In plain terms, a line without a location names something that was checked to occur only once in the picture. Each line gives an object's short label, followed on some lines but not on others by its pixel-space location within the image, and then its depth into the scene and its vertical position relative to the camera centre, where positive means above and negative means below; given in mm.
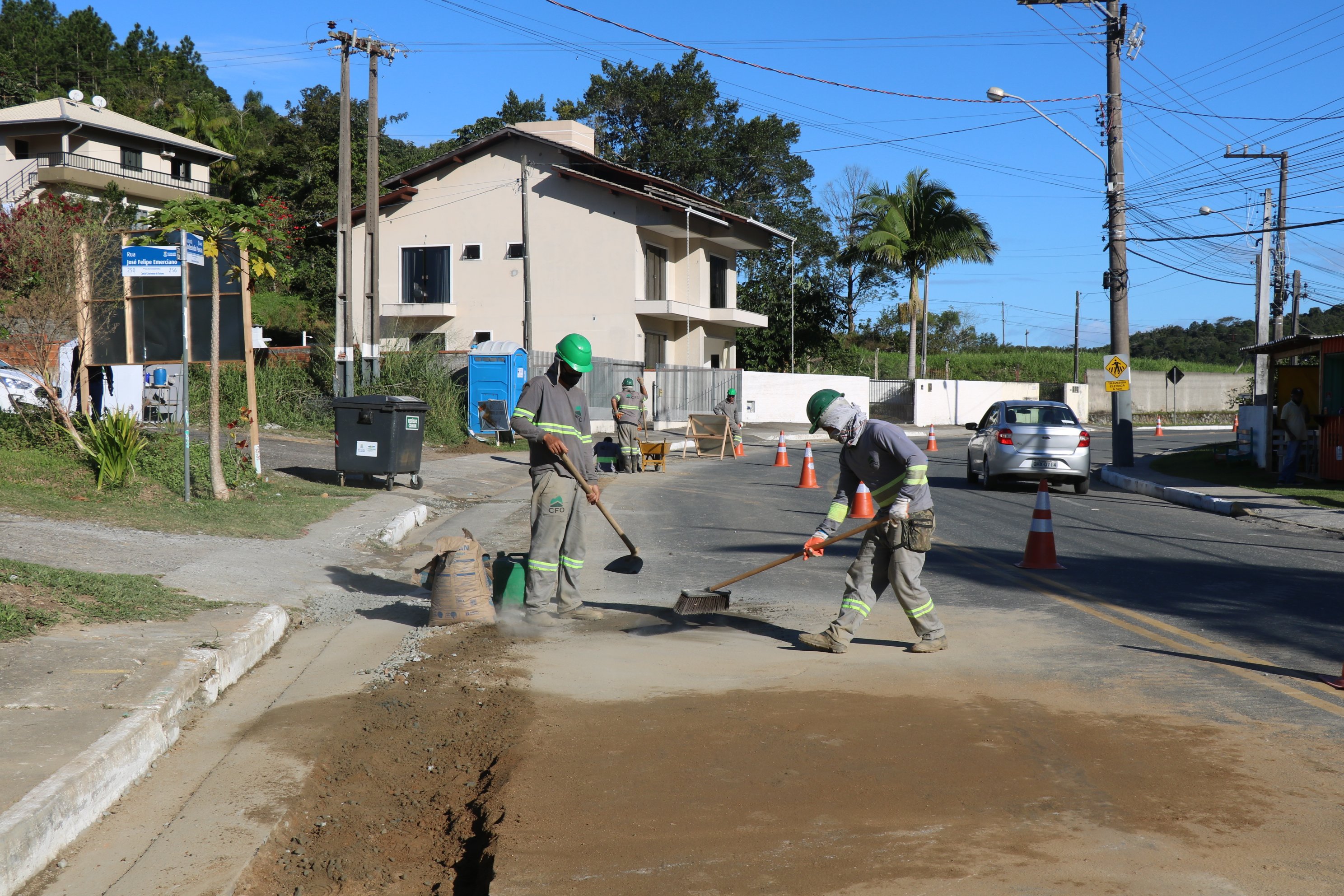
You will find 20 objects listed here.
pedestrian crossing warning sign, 23016 +766
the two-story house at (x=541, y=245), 36188 +5681
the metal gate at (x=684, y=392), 36688 +600
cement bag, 7320 -1182
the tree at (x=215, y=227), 12281 +2151
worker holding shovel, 7395 -451
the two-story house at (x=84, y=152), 45219 +11396
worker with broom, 6559 -692
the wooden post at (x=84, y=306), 13391 +1363
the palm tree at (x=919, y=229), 46344 +7685
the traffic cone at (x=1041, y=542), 10016 -1235
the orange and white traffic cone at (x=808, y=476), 18359 -1131
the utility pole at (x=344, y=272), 22469 +2970
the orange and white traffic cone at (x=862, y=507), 14148 -1277
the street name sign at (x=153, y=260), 11297 +1587
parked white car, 16203 +412
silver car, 17844 -637
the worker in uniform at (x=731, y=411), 26859 -26
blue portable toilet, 25594 +759
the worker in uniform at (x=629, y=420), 20844 -195
